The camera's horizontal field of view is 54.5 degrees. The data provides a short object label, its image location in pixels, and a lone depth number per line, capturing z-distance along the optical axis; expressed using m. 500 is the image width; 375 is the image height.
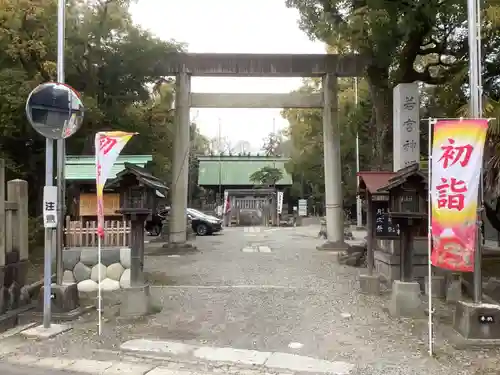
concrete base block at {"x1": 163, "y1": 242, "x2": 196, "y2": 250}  17.84
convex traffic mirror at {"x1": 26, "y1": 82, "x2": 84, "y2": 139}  7.56
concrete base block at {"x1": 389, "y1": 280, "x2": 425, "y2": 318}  8.02
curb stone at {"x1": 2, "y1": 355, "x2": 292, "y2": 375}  5.74
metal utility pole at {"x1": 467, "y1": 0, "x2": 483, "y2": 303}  6.68
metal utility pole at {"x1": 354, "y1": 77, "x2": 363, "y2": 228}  26.84
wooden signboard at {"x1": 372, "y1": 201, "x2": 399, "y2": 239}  10.11
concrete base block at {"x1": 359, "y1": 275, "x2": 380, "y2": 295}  9.97
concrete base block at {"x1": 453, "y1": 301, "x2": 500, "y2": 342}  6.50
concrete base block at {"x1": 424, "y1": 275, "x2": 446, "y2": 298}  9.64
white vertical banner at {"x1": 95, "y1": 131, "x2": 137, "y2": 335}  7.62
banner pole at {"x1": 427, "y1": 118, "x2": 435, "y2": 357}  6.23
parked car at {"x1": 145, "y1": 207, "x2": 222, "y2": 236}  25.33
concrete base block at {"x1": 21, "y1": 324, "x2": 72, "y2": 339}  7.16
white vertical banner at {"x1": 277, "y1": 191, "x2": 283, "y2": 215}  36.81
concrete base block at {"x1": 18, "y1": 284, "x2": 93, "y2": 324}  8.12
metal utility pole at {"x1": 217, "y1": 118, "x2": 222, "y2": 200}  41.16
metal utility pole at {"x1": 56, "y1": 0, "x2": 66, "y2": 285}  8.19
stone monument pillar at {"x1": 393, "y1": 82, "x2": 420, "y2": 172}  12.11
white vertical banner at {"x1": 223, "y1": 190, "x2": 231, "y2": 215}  37.16
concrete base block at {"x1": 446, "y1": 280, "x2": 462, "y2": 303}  9.14
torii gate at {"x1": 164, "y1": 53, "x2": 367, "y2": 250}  17.89
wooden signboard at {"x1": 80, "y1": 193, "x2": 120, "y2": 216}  12.26
